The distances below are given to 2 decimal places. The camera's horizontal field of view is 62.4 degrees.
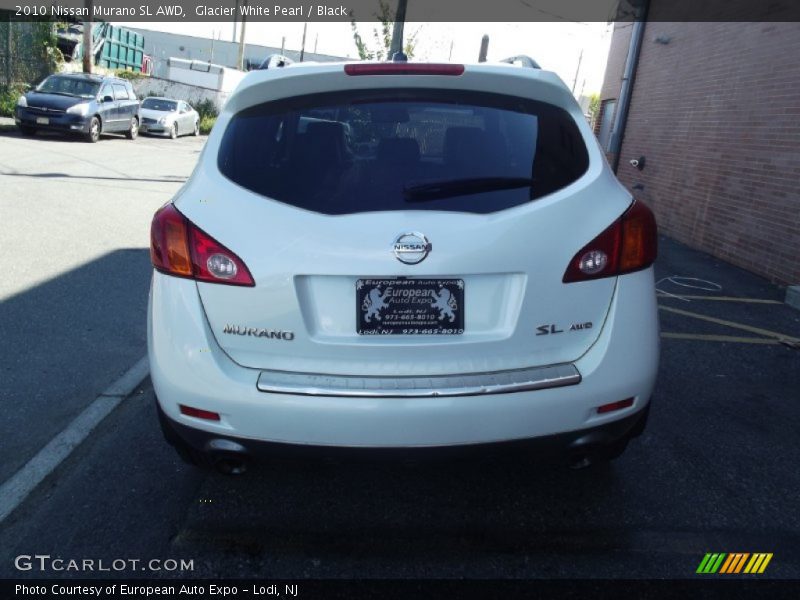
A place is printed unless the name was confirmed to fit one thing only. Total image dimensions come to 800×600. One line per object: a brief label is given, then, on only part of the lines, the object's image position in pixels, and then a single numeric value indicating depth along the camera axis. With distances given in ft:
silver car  83.61
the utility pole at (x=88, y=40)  81.51
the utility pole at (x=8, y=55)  78.10
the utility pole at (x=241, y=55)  133.69
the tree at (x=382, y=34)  55.77
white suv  7.32
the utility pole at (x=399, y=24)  49.01
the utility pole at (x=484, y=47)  57.31
